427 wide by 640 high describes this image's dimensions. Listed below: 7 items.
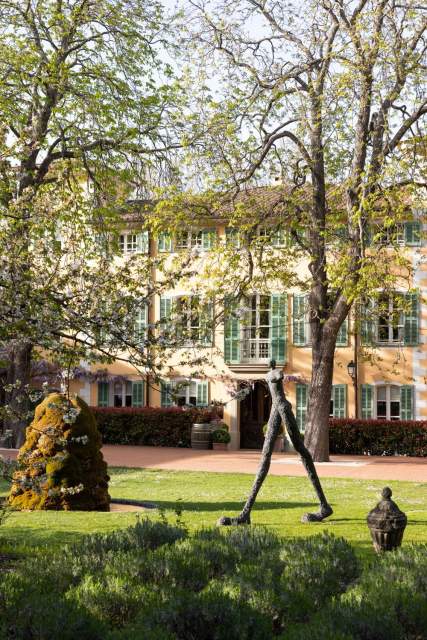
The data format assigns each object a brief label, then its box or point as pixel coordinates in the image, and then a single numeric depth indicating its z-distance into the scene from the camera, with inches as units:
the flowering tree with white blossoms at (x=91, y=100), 855.7
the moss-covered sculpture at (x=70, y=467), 471.5
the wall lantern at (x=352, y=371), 1234.6
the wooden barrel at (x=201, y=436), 1248.2
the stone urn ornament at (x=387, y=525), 333.4
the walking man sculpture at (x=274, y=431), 425.4
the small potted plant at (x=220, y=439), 1248.8
